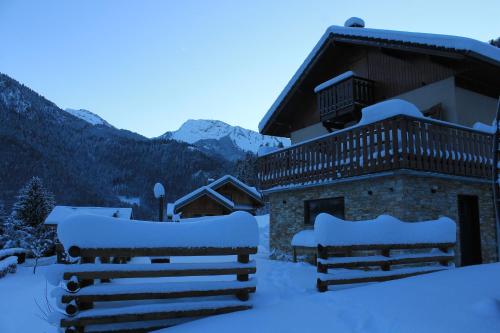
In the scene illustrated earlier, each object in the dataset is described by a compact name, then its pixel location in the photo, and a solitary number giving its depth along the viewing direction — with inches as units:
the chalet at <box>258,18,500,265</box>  411.8
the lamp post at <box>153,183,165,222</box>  647.5
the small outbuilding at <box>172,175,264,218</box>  1002.3
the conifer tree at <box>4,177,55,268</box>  1175.6
